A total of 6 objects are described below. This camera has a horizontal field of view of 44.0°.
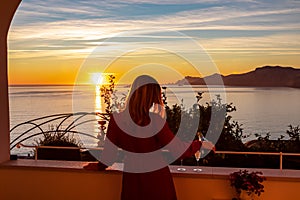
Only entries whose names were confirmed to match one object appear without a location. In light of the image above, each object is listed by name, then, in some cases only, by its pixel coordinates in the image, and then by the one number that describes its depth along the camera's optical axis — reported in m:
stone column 2.89
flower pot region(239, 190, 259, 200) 2.44
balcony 2.52
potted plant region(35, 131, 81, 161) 3.09
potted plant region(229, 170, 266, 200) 2.37
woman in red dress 2.20
